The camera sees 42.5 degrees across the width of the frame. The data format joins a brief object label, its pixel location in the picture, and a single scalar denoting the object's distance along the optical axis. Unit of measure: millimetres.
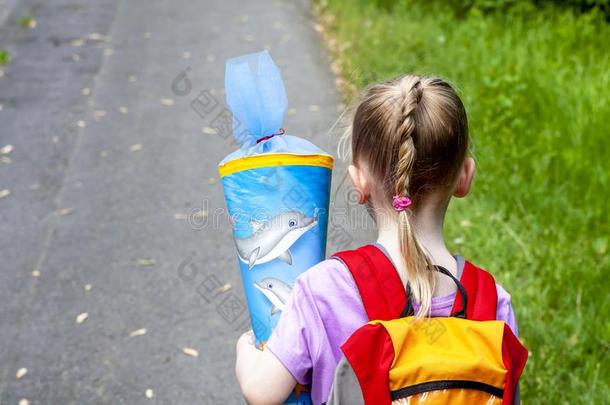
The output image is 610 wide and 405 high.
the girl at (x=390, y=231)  1856
